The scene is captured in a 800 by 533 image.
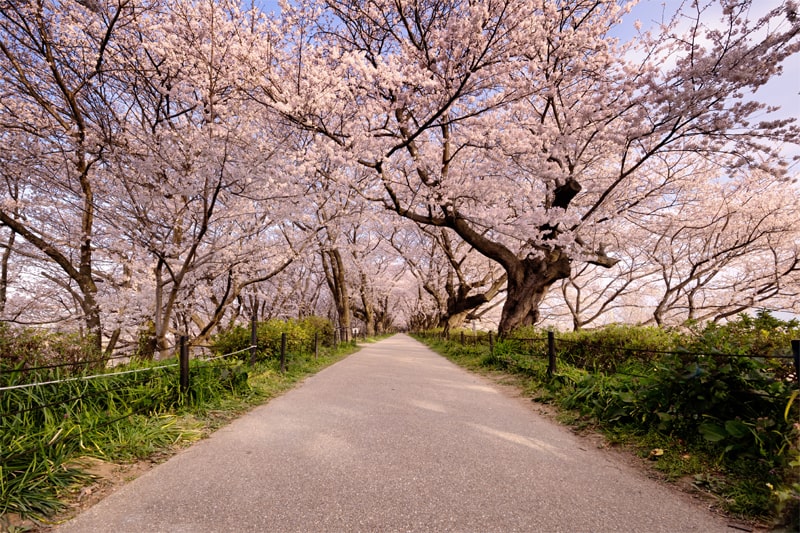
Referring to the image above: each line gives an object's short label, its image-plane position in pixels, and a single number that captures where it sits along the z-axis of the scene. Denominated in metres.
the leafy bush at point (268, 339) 8.02
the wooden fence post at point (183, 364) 4.85
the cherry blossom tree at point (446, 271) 19.02
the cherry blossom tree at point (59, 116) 6.70
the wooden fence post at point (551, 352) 6.64
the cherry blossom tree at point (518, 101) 7.00
